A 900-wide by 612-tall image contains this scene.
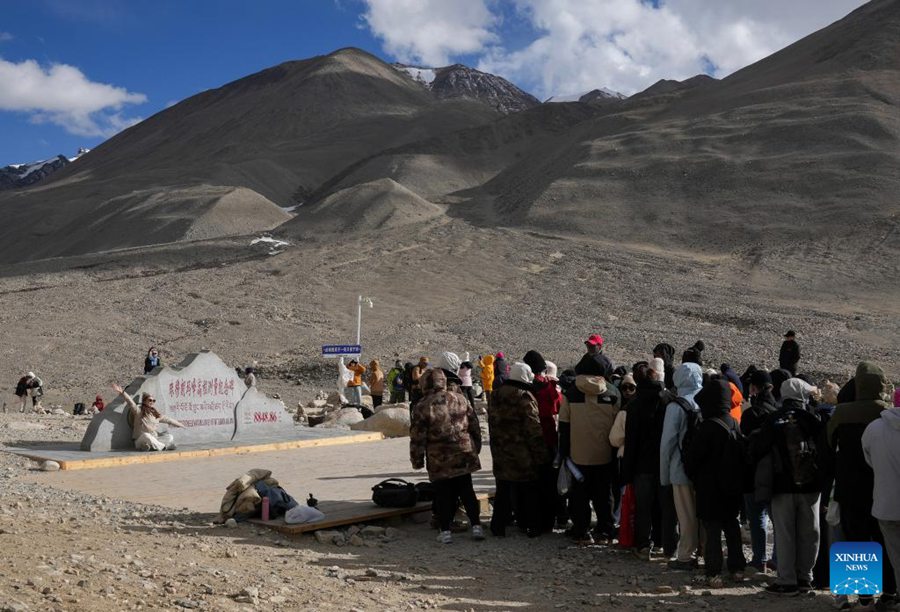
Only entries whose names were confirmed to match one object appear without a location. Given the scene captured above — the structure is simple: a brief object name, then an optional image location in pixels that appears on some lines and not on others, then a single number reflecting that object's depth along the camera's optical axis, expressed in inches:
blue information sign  865.1
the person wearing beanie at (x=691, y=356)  361.1
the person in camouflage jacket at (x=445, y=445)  327.0
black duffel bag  352.8
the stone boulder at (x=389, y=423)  674.2
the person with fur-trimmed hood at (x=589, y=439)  321.7
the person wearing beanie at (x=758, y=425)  293.9
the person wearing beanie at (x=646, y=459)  303.1
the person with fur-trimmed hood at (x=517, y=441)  331.6
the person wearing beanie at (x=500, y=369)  519.4
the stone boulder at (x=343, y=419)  719.1
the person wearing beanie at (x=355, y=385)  826.2
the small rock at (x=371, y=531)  331.3
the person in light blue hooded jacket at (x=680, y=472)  292.4
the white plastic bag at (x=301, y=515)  327.9
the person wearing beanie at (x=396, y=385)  816.3
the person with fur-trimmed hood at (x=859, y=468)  243.4
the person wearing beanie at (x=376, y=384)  818.2
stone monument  549.0
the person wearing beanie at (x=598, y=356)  329.1
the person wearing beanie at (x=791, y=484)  266.2
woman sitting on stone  545.0
